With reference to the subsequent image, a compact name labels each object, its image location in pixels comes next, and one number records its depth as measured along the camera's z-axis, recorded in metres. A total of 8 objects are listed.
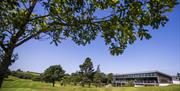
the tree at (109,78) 56.49
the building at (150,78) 45.64
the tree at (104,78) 57.32
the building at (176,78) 48.78
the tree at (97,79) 42.91
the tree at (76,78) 44.87
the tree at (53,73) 49.06
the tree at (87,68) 45.37
